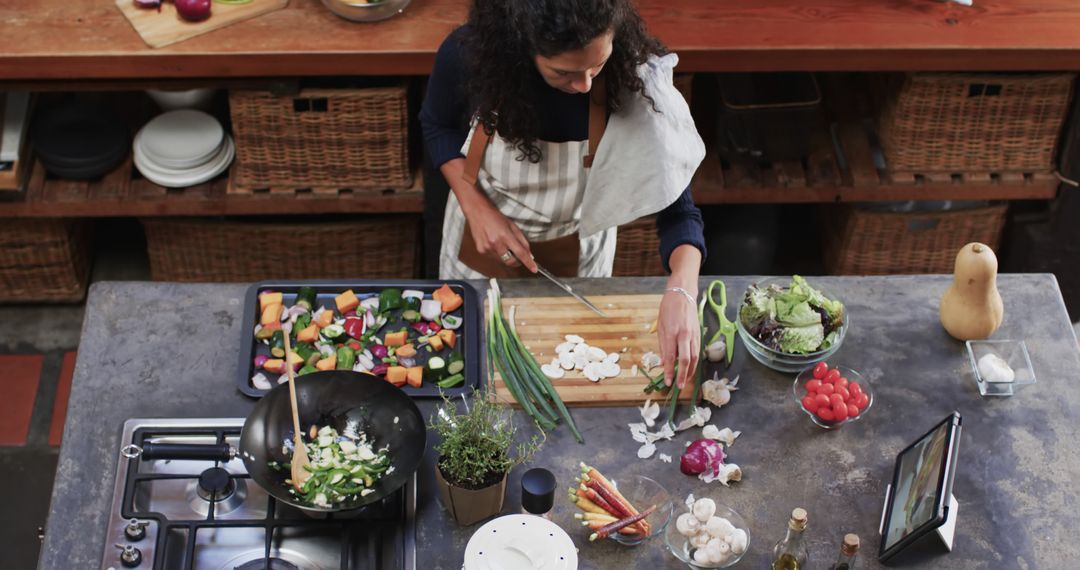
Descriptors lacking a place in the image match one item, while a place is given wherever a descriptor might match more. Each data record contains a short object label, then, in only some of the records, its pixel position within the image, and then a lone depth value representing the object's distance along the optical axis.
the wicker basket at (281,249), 4.03
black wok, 2.34
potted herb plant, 2.33
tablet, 2.19
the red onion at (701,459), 2.48
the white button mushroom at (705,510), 2.37
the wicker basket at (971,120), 3.71
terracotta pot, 2.33
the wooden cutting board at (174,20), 3.47
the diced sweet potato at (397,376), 2.62
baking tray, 2.62
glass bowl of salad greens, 2.66
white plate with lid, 2.22
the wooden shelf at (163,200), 3.81
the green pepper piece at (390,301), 2.78
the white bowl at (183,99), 3.86
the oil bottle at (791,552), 2.27
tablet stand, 2.36
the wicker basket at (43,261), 3.98
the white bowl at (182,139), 3.80
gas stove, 2.30
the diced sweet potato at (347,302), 2.77
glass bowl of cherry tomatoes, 2.57
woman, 2.36
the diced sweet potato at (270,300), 2.76
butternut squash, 2.66
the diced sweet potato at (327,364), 2.64
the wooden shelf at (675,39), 3.44
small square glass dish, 2.67
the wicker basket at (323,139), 3.62
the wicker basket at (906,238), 4.09
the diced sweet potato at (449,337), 2.71
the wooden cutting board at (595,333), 2.64
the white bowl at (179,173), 3.81
